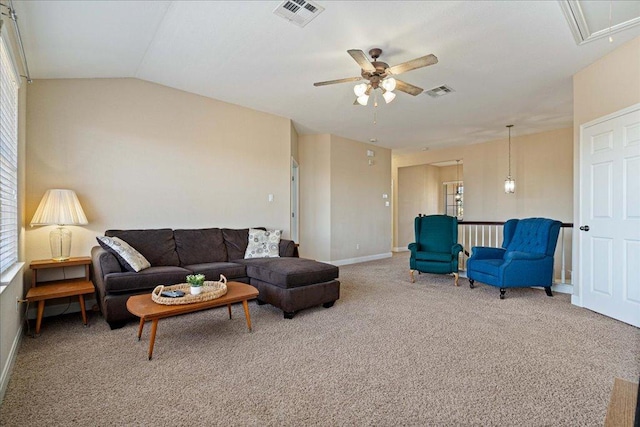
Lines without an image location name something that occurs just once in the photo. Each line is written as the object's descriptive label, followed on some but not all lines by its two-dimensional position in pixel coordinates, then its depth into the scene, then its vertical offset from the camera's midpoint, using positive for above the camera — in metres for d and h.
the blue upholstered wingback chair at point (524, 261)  4.15 -0.74
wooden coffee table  2.37 -0.75
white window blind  2.24 +0.39
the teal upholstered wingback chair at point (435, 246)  4.95 -0.64
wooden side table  2.85 -0.74
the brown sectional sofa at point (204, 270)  3.06 -0.67
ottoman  3.35 -0.82
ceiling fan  2.82 +1.26
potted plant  2.71 -0.62
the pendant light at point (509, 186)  6.54 +0.41
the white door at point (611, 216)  3.12 -0.11
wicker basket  2.53 -0.71
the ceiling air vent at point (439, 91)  4.31 +1.57
